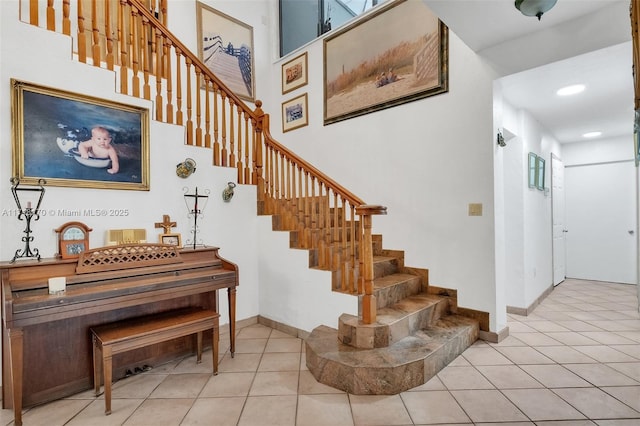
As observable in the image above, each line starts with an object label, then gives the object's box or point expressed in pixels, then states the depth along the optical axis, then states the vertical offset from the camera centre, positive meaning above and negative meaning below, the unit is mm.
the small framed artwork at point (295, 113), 4727 +1527
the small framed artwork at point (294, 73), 4687 +2120
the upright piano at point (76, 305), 1854 -590
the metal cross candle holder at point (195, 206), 3156 +71
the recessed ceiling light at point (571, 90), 3340 +1291
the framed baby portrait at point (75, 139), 2350 +622
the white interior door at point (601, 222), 5184 -257
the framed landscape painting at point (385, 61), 3354 +1788
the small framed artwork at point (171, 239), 2922 -243
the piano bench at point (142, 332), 2010 -842
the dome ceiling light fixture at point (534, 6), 1883 +1247
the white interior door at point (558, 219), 5074 -184
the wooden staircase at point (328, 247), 2281 -349
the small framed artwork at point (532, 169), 4070 +526
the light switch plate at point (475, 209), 3014 -1
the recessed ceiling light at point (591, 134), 5117 +1211
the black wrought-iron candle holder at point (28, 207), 2264 +63
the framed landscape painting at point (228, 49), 4129 +2304
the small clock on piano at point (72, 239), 2420 -190
